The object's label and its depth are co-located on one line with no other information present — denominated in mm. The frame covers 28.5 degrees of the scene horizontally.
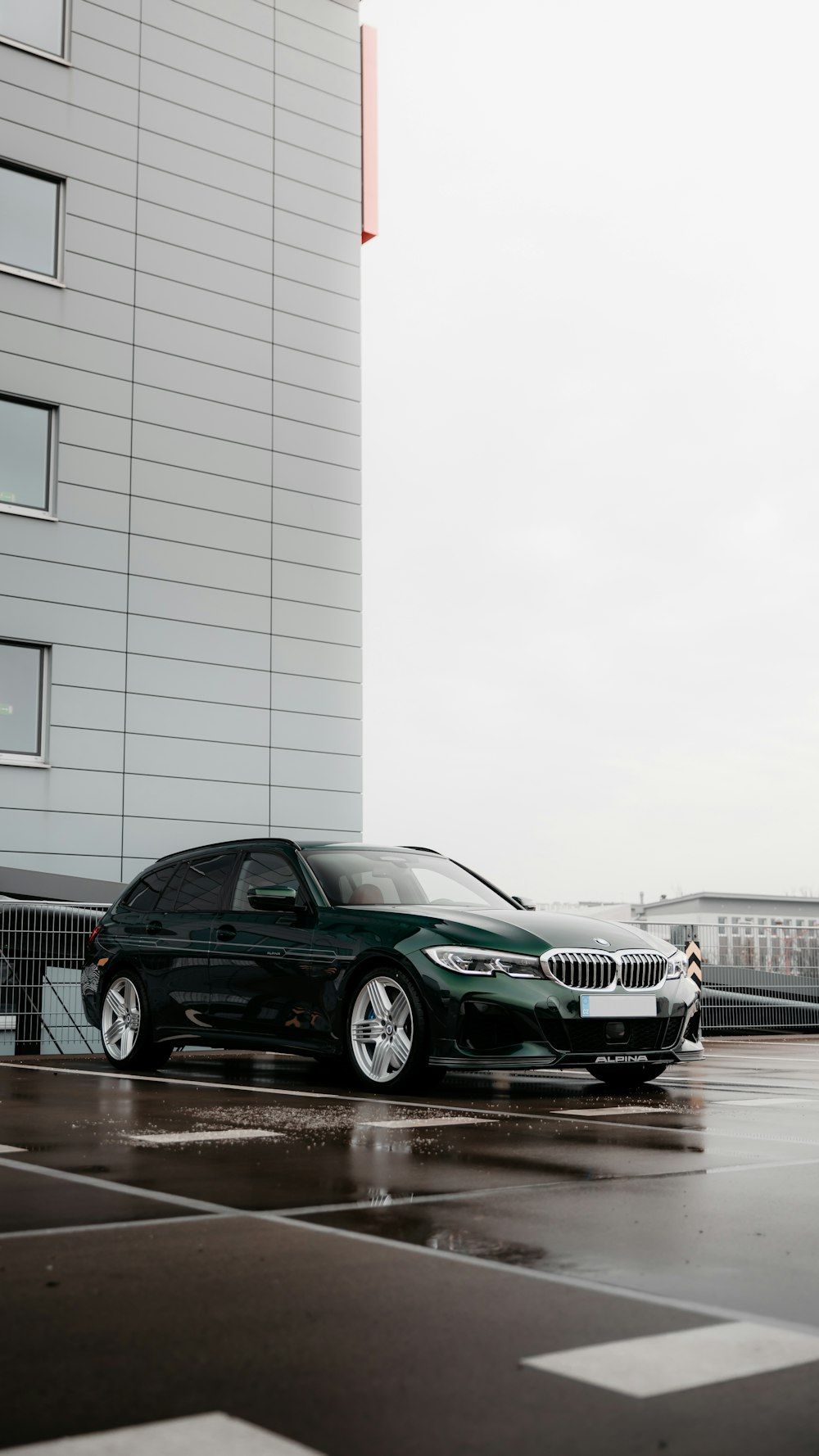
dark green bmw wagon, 8578
